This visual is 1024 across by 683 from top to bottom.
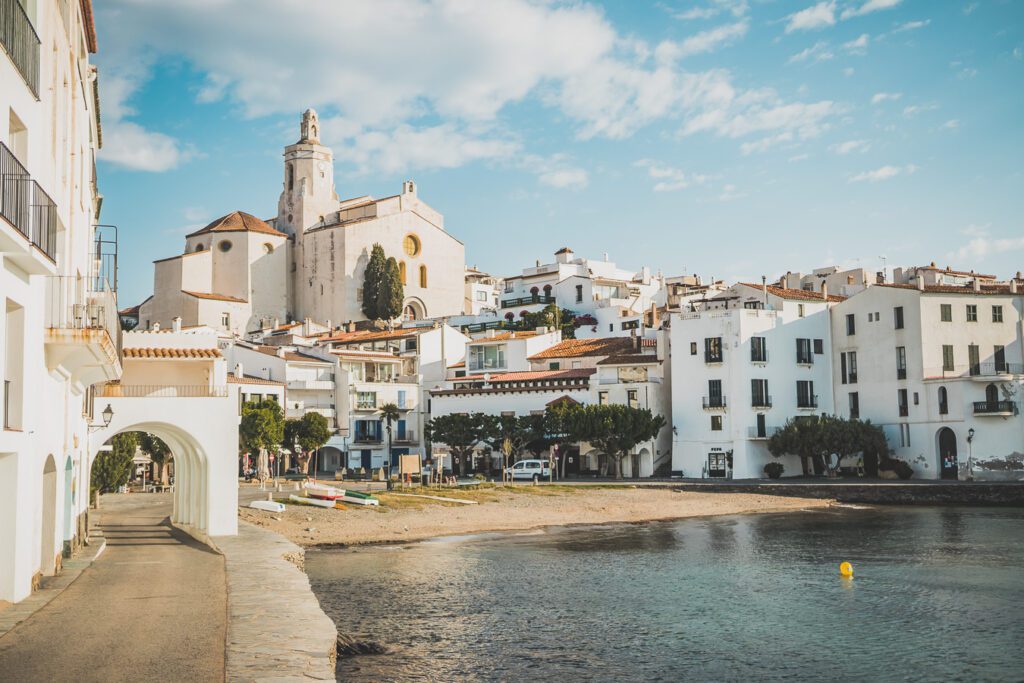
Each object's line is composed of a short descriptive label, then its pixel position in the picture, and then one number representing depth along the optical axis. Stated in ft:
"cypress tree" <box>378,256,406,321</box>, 358.84
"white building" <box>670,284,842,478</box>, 216.74
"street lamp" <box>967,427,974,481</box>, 199.11
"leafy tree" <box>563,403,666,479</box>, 210.59
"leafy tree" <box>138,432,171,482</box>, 186.60
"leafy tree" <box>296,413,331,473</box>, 226.58
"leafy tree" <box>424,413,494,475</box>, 223.10
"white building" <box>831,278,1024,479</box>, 201.57
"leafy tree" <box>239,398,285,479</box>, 203.92
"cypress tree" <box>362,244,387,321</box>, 363.56
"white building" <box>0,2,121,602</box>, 46.16
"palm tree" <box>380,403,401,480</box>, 249.75
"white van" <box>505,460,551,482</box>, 213.46
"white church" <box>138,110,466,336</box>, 363.97
